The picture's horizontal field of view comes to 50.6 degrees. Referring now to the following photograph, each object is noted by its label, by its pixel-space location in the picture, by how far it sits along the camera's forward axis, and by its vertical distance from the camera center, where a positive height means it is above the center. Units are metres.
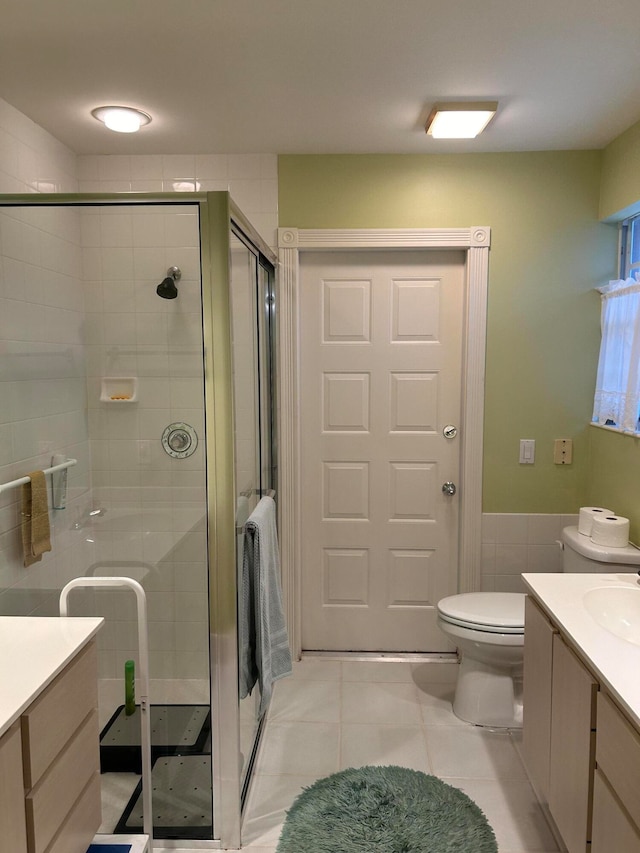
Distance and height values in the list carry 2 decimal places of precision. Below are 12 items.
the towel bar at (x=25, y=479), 2.05 -0.40
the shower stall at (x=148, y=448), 2.07 -0.32
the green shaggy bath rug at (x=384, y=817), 2.12 -1.52
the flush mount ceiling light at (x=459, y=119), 2.46 +0.89
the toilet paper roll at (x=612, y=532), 2.67 -0.69
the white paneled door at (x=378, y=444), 3.28 -0.44
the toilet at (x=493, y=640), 2.70 -1.14
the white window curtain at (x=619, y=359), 2.69 -0.01
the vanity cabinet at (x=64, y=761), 1.39 -0.91
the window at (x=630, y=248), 2.98 +0.48
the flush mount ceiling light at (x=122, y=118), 2.53 +0.90
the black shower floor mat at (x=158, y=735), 2.18 -1.26
